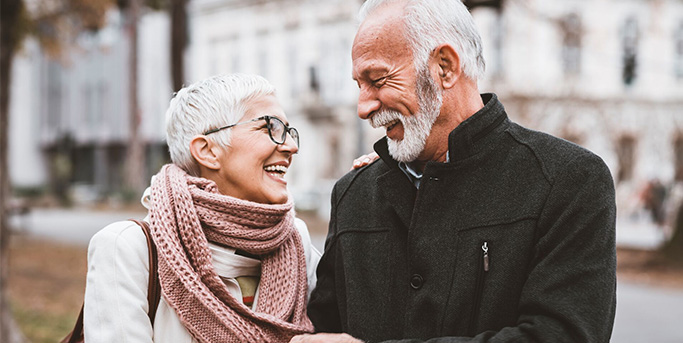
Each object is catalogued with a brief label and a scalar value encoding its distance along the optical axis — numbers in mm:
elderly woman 2391
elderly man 2008
